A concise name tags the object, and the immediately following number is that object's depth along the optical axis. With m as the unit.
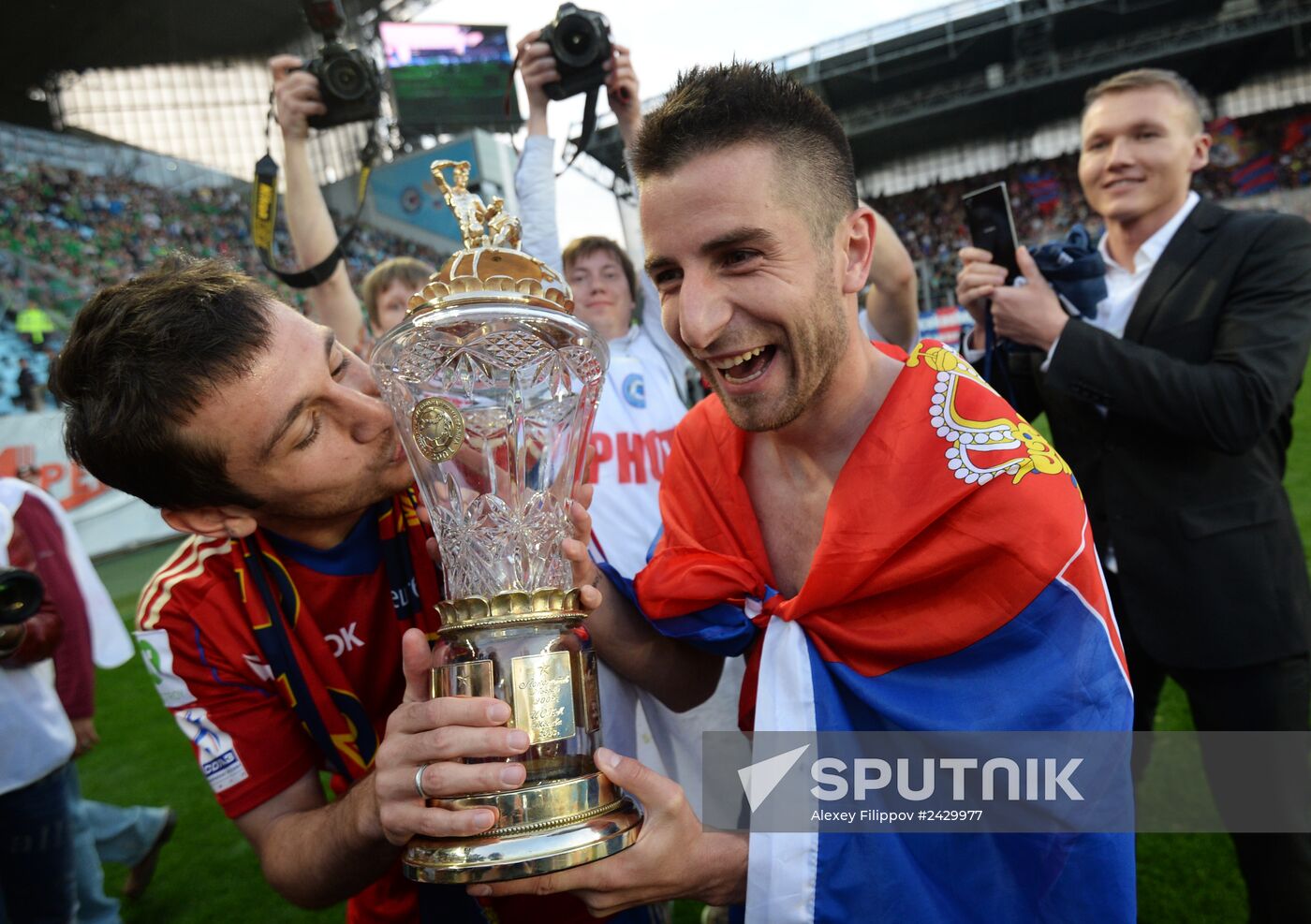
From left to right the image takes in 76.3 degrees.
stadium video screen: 27.03
